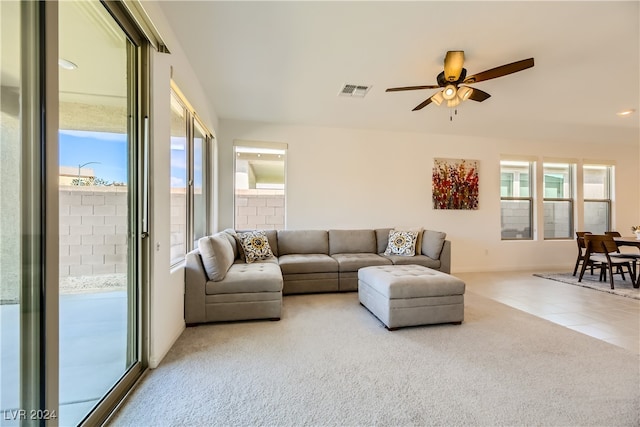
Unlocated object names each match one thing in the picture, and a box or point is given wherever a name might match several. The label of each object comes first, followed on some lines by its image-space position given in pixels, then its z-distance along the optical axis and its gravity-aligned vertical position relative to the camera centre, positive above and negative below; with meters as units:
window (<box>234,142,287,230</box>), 4.60 +0.45
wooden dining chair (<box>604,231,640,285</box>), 4.17 -0.69
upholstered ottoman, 2.56 -0.84
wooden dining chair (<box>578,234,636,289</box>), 4.15 -0.59
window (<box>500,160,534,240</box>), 5.47 +0.24
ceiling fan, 2.28 +1.18
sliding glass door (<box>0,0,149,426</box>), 0.97 +0.01
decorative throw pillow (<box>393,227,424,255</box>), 4.34 -0.45
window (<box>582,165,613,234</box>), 5.82 +0.29
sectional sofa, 2.68 -0.66
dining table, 4.12 -0.48
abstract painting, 5.13 +0.52
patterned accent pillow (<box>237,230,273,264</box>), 3.66 -0.46
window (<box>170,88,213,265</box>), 2.65 +0.37
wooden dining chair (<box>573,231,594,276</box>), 4.77 -0.56
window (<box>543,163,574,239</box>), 5.64 +0.24
